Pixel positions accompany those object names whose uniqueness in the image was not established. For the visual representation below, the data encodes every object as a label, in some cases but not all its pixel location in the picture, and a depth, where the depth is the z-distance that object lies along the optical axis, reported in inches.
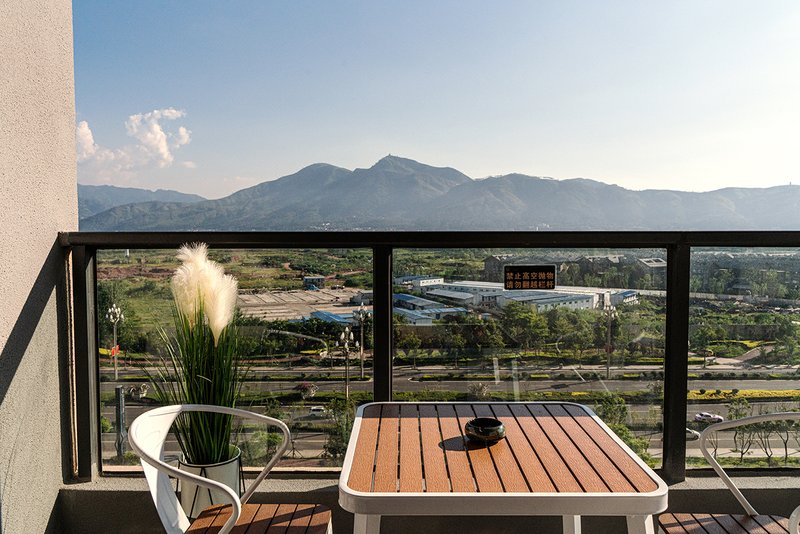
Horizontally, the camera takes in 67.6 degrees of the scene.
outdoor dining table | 58.1
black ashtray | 73.4
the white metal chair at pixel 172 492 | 70.1
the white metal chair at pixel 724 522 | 75.7
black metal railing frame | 112.5
